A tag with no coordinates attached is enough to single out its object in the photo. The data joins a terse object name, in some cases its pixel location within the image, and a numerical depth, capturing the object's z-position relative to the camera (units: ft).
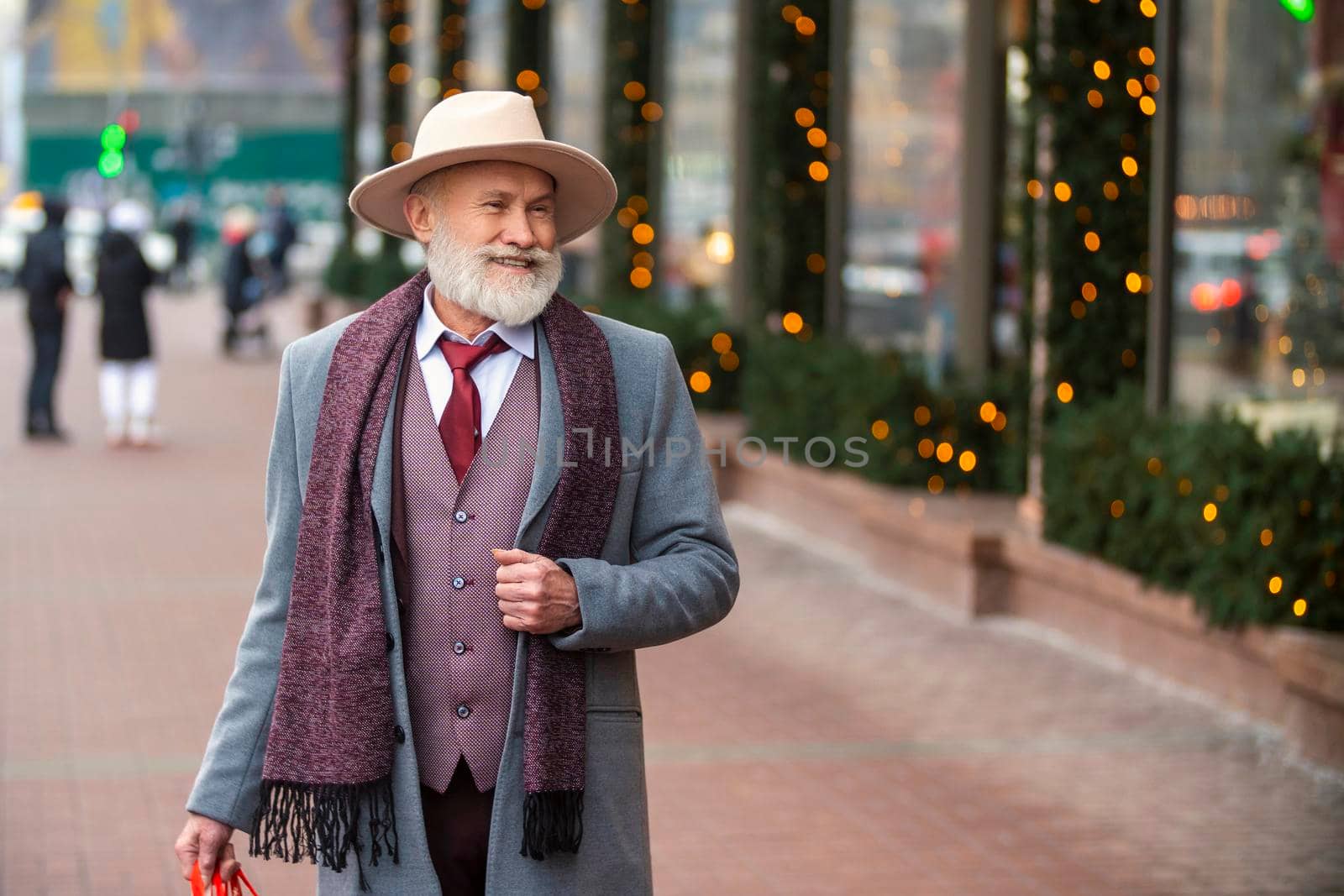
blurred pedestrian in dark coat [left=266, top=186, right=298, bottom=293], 103.60
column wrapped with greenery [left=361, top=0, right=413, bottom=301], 93.45
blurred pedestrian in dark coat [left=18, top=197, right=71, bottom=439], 56.24
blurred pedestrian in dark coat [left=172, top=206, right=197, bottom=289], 137.80
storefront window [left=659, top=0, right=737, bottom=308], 55.21
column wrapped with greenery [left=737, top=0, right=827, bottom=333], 45.19
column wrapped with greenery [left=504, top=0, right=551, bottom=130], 67.36
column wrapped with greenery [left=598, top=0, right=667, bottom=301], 55.67
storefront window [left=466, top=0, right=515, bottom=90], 80.59
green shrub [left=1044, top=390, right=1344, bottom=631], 24.35
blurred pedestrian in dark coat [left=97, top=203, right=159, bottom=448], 53.57
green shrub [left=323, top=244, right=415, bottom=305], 90.07
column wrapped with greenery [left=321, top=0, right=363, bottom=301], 103.55
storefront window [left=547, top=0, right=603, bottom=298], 66.28
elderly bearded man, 10.34
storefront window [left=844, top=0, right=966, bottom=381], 44.21
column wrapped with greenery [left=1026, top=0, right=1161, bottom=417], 32.76
